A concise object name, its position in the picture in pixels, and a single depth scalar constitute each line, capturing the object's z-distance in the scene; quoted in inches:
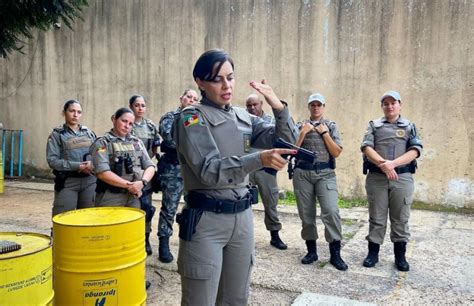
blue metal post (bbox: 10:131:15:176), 372.5
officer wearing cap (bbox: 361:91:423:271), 153.8
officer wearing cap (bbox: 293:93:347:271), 158.2
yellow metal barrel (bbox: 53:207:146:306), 94.2
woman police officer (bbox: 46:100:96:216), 157.4
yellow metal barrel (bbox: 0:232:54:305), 72.8
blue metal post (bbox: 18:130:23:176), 370.0
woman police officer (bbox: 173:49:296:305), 76.5
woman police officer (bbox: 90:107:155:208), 133.4
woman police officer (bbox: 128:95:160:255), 170.1
